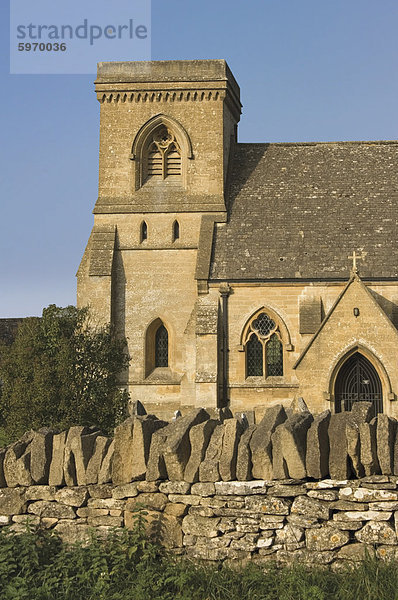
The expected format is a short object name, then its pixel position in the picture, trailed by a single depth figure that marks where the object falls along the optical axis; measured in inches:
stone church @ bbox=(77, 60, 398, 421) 1083.9
